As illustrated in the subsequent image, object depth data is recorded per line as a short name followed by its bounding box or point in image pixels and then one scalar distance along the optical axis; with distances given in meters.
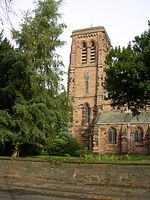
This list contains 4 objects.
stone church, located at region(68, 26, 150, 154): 54.41
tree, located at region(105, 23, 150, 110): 26.67
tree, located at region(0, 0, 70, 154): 26.08
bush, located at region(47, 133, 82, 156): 40.62
